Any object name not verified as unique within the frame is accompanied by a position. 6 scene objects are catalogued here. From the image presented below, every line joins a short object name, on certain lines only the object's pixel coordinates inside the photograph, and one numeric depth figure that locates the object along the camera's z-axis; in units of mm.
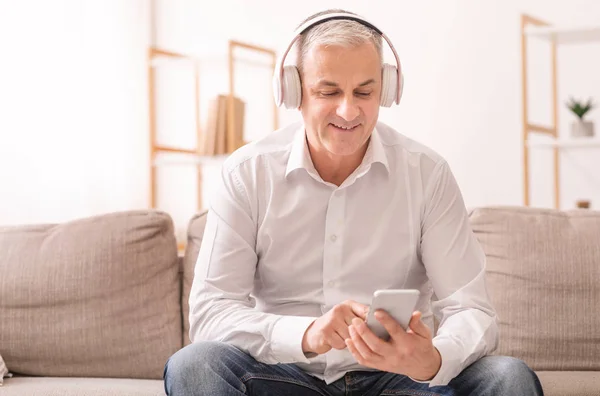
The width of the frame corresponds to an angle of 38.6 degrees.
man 1333
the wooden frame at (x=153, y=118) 3951
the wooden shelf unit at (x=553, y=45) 2947
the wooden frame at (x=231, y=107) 3707
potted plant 3078
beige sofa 1834
